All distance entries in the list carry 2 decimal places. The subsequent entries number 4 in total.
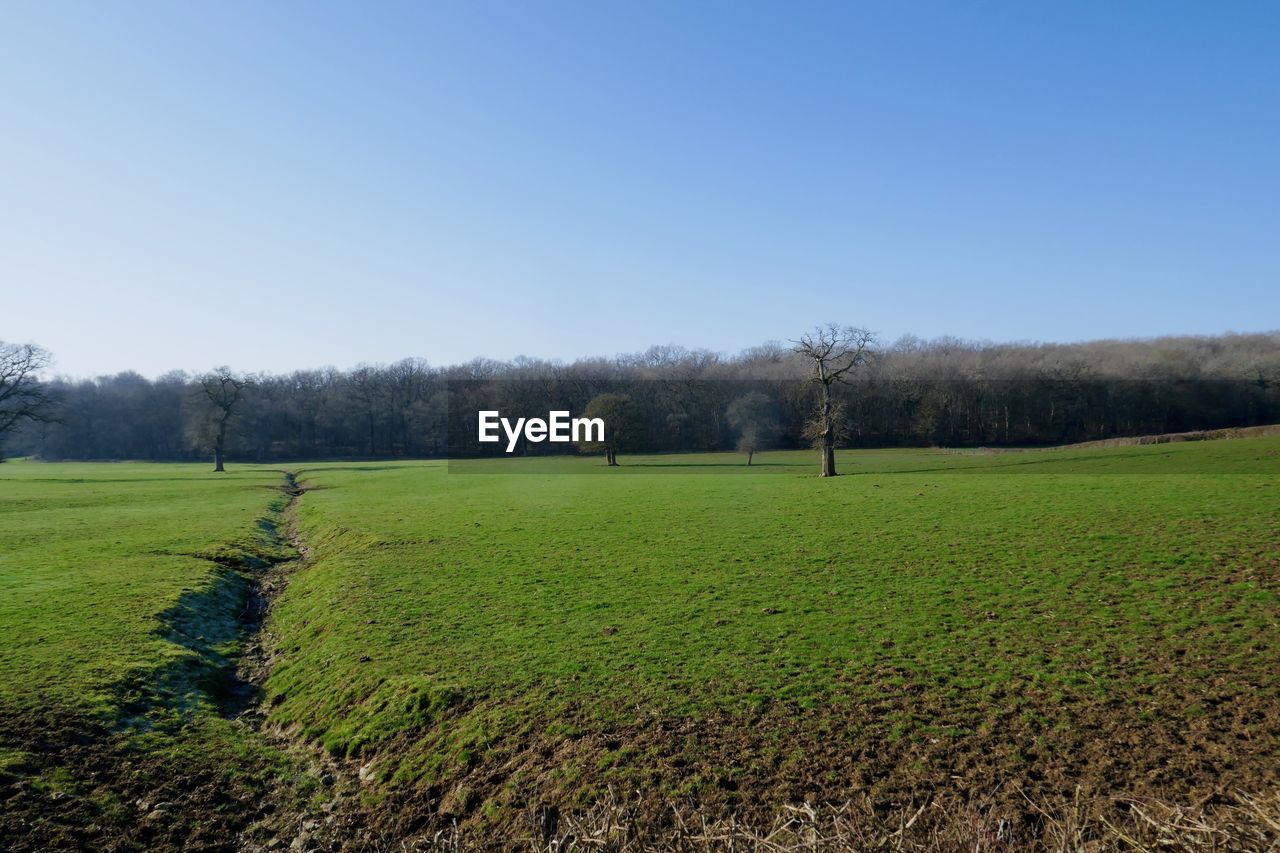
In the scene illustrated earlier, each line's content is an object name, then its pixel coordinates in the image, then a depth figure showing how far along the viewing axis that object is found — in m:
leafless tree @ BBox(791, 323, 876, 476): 49.78
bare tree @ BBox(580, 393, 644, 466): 78.44
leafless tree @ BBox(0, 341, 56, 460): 71.37
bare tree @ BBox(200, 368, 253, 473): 90.06
